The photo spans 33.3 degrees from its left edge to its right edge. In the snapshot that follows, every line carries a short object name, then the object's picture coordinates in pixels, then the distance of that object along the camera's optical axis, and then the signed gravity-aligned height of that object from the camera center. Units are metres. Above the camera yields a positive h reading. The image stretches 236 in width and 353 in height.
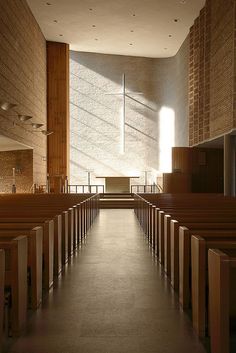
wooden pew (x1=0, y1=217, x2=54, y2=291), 3.09 -0.52
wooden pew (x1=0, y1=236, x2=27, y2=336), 2.21 -0.57
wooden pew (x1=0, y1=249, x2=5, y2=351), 1.96 -0.49
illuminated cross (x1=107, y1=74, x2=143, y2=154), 16.92 +2.67
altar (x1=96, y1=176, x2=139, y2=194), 15.69 -0.03
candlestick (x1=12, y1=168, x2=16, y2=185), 11.85 +0.20
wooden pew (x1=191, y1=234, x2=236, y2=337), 2.18 -0.54
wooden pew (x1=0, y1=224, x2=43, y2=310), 2.61 -0.53
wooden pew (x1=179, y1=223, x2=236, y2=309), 2.65 -0.52
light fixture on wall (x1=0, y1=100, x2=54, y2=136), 8.08 +1.63
